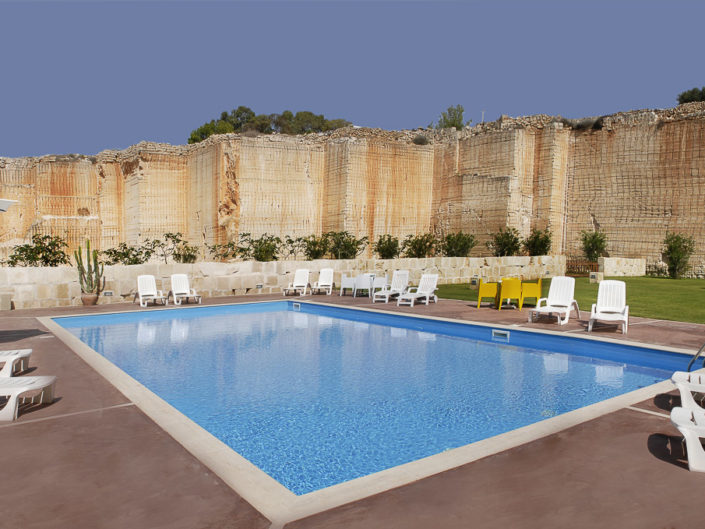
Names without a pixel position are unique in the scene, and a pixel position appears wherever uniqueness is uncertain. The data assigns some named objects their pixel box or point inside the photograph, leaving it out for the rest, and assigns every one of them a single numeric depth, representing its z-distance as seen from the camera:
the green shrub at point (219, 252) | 20.13
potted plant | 9.84
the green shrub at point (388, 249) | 16.42
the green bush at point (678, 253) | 17.56
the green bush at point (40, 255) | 10.43
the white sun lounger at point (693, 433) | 2.56
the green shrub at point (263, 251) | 13.45
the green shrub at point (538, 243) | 19.36
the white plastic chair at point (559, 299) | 7.56
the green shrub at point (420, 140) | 23.17
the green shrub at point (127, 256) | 12.19
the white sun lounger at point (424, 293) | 10.04
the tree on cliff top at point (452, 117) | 45.41
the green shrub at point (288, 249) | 21.17
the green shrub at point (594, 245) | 19.59
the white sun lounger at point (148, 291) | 9.89
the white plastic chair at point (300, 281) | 12.07
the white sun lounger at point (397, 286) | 10.73
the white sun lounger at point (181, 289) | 10.44
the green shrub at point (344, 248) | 15.97
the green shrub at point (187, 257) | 14.26
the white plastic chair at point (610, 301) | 6.91
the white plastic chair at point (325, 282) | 12.31
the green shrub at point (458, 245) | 17.30
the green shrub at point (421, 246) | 18.06
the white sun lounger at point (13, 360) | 3.89
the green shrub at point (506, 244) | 18.86
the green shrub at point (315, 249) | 15.13
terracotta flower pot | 9.84
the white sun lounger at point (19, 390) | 3.25
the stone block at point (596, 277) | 15.55
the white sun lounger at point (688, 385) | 3.32
